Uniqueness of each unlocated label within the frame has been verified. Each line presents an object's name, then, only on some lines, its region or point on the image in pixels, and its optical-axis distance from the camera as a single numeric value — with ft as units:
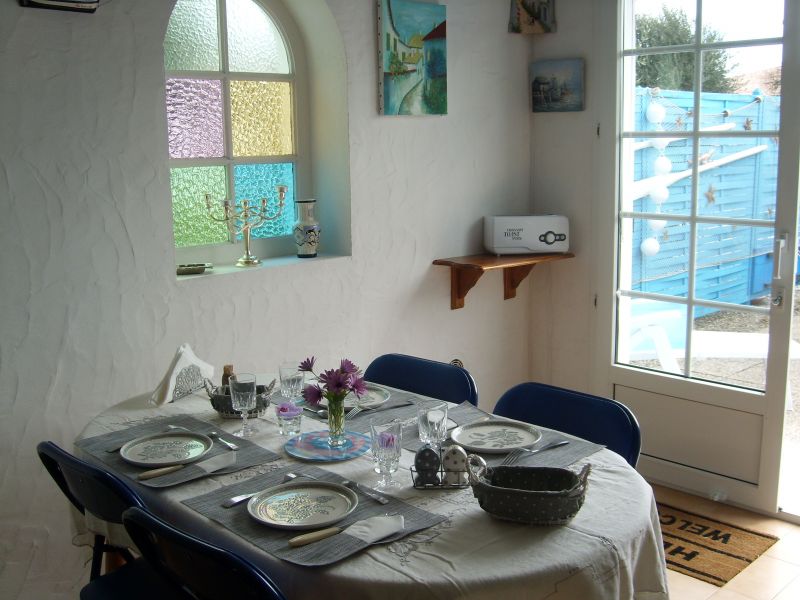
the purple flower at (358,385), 6.93
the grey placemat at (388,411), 7.69
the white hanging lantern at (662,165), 11.80
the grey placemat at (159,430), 6.63
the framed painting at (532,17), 12.46
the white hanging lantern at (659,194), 11.86
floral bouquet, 6.88
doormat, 9.93
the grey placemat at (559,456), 6.73
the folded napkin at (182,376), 8.33
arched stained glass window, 9.95
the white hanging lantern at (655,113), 11.73
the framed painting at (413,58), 11.02
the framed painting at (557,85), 12.41
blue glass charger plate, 6.94
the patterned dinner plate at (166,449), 6.88
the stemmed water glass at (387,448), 6.40
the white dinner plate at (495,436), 7.03
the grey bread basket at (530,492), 5.63
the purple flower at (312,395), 7.16
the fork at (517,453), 6.73
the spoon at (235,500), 6.13
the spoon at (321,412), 7.95
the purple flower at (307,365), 7.43
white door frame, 10.46
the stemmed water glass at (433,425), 6.84
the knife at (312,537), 5.53
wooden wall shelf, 11.80
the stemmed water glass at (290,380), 7.92
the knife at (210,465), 6.62
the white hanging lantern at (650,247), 12.04
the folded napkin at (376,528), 5.58
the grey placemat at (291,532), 5.42
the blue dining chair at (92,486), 6.16
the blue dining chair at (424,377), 8.93
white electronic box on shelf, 12.34
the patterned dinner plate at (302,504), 5.84
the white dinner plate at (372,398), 8.16
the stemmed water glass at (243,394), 7.31
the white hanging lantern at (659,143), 11.77
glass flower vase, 7.05
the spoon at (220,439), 7.14
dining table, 5.20
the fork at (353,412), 7.85
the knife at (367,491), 6.12
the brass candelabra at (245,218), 10.43
